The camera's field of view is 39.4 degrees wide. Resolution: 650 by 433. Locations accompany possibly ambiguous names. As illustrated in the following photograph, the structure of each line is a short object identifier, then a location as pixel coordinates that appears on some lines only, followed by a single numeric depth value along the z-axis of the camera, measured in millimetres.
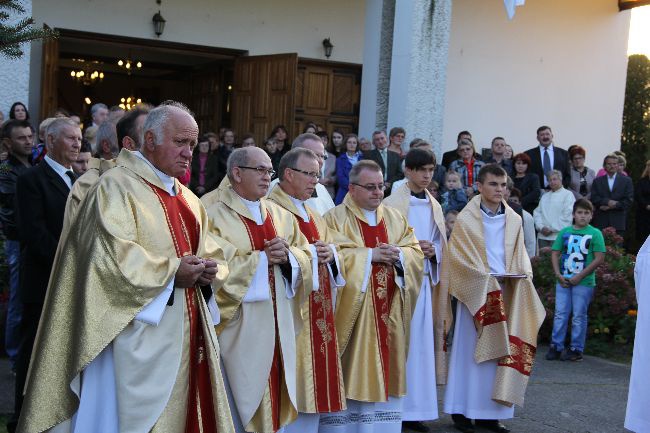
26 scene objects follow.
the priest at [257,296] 5402
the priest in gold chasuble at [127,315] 4230
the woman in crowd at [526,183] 12672
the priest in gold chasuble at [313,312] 5965
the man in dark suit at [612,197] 13547
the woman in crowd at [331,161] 12188
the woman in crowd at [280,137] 13031
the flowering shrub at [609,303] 10805
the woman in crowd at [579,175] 14086
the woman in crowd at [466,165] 12250
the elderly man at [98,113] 10005
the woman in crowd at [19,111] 10836
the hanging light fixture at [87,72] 19641
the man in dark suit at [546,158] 13750
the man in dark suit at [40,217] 5555
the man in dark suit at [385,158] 12203
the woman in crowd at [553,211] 12266
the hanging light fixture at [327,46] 15812
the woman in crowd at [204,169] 12734
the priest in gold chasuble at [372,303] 6371
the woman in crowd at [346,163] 12117
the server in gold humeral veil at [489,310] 7074
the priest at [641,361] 6121
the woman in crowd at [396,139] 12680
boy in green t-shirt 9867
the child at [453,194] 10727
